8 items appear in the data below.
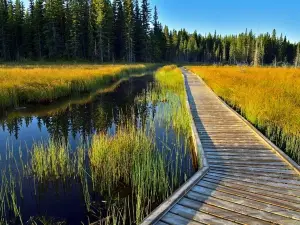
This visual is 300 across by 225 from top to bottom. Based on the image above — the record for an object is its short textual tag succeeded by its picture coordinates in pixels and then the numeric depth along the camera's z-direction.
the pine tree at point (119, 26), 63.04
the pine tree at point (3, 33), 51.56
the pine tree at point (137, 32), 67.18
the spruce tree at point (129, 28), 60.78
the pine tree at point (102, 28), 54.34
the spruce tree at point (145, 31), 67.44
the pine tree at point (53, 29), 52.12
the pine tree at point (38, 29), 53.34
